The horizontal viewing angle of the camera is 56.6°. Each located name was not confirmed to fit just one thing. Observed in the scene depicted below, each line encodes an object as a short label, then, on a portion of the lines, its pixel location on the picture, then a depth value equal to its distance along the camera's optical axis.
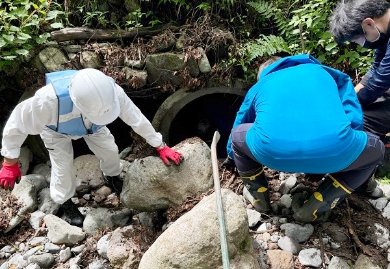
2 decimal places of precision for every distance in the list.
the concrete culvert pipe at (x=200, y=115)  4.40
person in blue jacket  2.40
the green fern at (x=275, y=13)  3.97
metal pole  2.36
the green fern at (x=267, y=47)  3.80
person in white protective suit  2.67
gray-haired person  2.92
